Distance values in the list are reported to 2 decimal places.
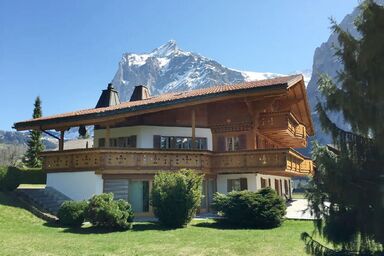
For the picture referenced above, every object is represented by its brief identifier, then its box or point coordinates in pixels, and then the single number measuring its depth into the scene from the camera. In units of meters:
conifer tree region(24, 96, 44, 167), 49.13
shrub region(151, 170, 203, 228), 17.36
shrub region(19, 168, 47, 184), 33.59
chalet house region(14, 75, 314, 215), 21.92
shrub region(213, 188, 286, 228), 18.03
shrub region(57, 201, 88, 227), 17.35
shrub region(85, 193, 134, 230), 16.42
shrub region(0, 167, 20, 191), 21.53
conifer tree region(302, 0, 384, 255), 7.70
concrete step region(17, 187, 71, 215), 20.88
